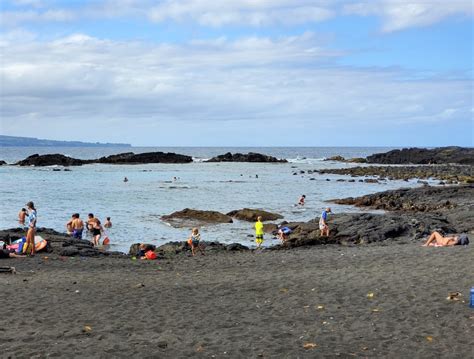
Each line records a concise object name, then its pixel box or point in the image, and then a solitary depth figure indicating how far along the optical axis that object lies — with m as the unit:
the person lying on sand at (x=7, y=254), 19.52
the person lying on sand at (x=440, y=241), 20.25
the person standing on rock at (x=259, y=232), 25.79
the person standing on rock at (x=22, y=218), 32.64
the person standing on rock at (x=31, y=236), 20.33
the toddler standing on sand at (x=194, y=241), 22.94
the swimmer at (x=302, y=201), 45.09
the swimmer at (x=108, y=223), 32.38
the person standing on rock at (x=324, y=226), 26.50
